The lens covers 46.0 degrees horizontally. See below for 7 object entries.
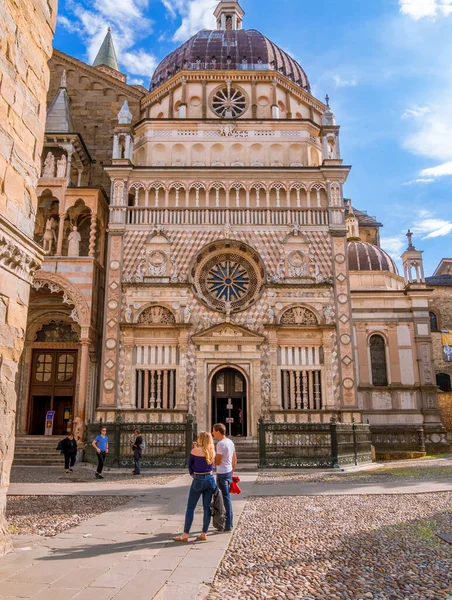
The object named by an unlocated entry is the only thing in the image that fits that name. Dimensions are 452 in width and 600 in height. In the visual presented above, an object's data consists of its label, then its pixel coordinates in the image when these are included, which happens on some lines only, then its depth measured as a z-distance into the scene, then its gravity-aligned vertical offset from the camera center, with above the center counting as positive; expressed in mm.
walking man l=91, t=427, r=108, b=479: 16750 -580
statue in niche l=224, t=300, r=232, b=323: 27062 +5906
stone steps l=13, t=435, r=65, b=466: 23375 -939
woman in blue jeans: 7512 -683
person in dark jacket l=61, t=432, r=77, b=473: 19125 -710
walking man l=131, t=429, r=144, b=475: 17719 -750
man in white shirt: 8352 -620
